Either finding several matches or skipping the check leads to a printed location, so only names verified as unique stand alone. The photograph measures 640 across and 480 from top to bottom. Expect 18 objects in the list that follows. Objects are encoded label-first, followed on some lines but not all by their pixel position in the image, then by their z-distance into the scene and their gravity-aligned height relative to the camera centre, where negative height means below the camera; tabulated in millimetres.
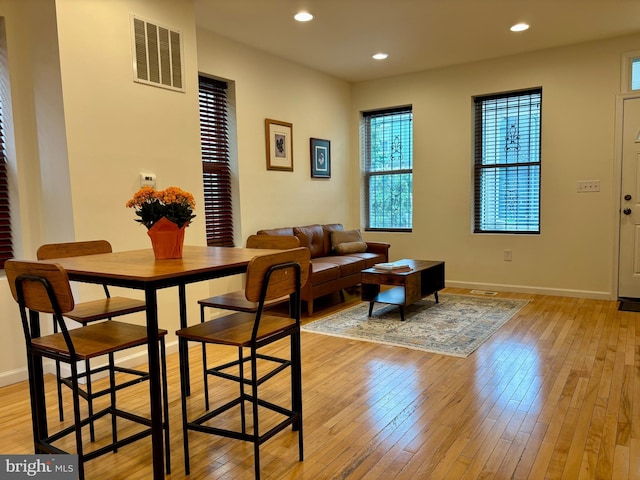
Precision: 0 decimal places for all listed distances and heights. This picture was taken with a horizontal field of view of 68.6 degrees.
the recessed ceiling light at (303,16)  3957 +1622
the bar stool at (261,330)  1784 -508
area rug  3637 -1069
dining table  1664 -236
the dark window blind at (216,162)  4461 +461
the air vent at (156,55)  3191 +1102
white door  4734 -88
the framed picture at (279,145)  5035 +690
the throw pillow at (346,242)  5473 -445
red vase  2098 -125
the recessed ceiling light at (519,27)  4330 +1617
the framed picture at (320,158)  5723 +599
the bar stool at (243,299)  2465 -503
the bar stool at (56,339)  1652 -511
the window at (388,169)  6188 +472
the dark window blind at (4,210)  3014 +35
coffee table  4199 -744
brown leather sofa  4512 -580
